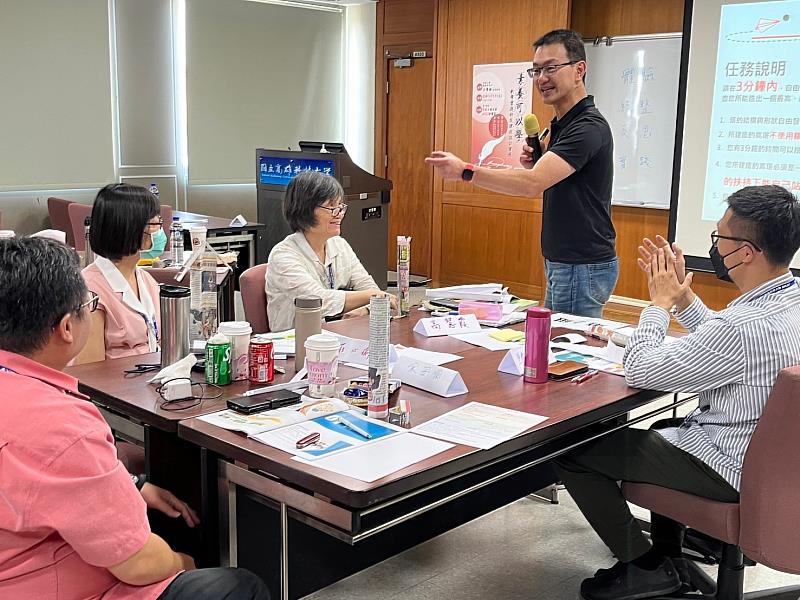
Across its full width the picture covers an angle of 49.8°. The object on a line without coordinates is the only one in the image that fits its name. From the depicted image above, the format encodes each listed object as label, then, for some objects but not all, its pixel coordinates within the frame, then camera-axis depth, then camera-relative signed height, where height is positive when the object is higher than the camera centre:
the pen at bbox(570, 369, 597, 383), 2.39 -0.65
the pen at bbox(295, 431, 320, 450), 1.79 -0.63
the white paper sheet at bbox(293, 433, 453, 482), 1.66 -0.63
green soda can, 2.22 -0.58
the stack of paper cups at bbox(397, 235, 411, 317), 3.08 -0.50
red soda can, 2.26 -0.59
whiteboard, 6.27 +0.28
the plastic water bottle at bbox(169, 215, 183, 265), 3.64 -0.49
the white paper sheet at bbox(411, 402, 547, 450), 1.88 -0.64
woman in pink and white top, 2.62 -0.43
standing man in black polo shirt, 3.25 -0.16
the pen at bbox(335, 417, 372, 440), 1.86 -0.63
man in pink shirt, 1.33 -0.53
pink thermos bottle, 2.29 -0.54
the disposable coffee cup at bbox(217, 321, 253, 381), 2.26 -0.55
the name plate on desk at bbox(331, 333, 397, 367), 2.51 -0.62
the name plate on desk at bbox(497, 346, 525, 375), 2.42 -0.62
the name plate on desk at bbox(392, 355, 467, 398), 2.21 -0.62
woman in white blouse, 3.21 -0.47
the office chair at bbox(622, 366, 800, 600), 1.97 -0.85
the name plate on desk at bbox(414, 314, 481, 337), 2.88 -0.62
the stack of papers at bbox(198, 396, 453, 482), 1.70 -0.63
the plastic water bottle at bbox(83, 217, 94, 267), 3.96 -0.58
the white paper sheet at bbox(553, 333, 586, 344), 2.84 -0.64
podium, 6.29 -0.46
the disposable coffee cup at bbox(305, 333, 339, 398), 2.11 -0.55
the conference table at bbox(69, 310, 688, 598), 1.68 -0.72
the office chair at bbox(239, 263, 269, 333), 3.25 -0.60
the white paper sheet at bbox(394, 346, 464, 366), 2.52 -0.64
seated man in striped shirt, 2.14 -0.58
